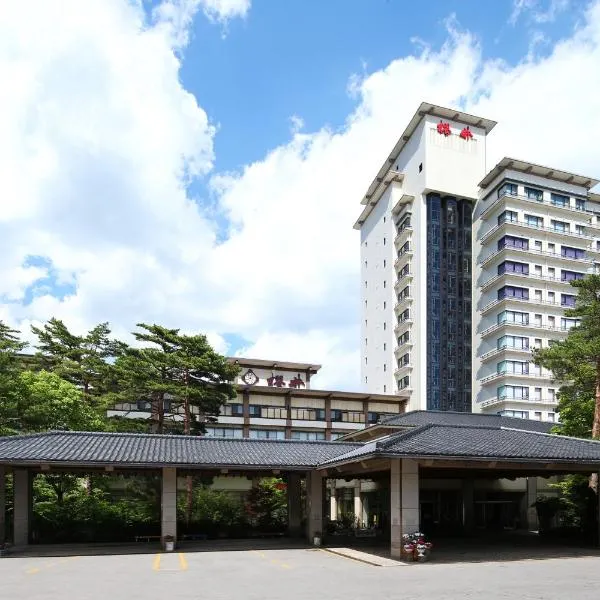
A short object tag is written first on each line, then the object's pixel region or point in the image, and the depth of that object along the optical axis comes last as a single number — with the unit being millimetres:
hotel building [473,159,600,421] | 70500
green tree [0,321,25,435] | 34469
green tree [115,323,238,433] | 46031
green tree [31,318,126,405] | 52969
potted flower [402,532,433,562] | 22422
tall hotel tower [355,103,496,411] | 74688
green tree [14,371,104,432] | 36031
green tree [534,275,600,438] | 34625
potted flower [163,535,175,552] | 27250
